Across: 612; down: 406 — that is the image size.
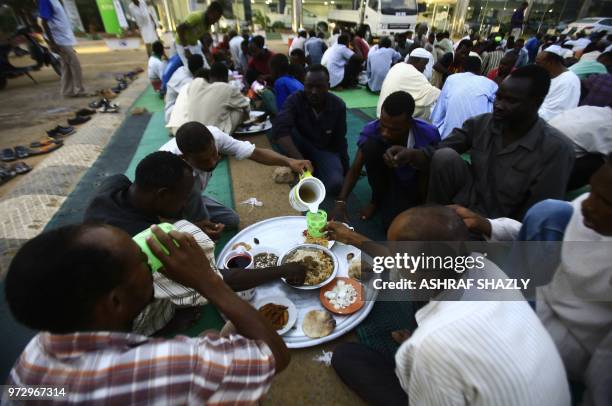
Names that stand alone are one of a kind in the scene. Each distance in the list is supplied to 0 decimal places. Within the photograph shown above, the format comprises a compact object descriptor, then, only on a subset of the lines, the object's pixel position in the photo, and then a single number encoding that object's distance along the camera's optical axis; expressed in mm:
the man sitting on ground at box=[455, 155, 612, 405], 1207
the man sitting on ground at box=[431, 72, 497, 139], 3564
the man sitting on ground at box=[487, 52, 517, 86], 5293
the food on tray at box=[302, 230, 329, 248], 2209
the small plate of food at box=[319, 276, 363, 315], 1828
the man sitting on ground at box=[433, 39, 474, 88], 6406
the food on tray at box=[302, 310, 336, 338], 1728
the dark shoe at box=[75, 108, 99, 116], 5828
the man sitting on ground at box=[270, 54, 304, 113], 4508
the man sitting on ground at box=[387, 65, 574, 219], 2094
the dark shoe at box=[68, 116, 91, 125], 5508
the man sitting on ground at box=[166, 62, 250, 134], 4090
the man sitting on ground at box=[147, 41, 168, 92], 7008
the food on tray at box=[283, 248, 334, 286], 1945
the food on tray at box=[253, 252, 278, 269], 2062
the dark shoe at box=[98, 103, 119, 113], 6016
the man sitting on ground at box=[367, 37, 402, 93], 6879
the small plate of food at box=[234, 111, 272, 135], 4824
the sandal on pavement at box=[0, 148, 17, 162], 4305
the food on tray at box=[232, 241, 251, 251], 2191
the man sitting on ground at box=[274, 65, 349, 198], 3211
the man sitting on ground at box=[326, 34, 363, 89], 7129
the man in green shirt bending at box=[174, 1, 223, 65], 6105
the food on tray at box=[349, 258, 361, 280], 2012
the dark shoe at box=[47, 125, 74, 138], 4980
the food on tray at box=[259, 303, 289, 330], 1725
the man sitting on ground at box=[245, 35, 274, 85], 6938
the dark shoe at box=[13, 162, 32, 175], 3955
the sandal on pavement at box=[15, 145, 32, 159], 4344
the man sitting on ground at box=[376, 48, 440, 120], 4391
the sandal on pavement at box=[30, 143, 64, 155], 4436
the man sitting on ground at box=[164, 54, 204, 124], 5484
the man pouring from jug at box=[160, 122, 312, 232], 2207
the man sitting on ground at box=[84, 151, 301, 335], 1643
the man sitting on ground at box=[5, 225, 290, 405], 775
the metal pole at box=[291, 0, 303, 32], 19141
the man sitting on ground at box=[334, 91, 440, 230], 2441
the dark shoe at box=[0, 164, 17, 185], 3785
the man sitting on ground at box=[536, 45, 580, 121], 3562
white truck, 11750
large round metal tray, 1730
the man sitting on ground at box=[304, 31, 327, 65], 8609
